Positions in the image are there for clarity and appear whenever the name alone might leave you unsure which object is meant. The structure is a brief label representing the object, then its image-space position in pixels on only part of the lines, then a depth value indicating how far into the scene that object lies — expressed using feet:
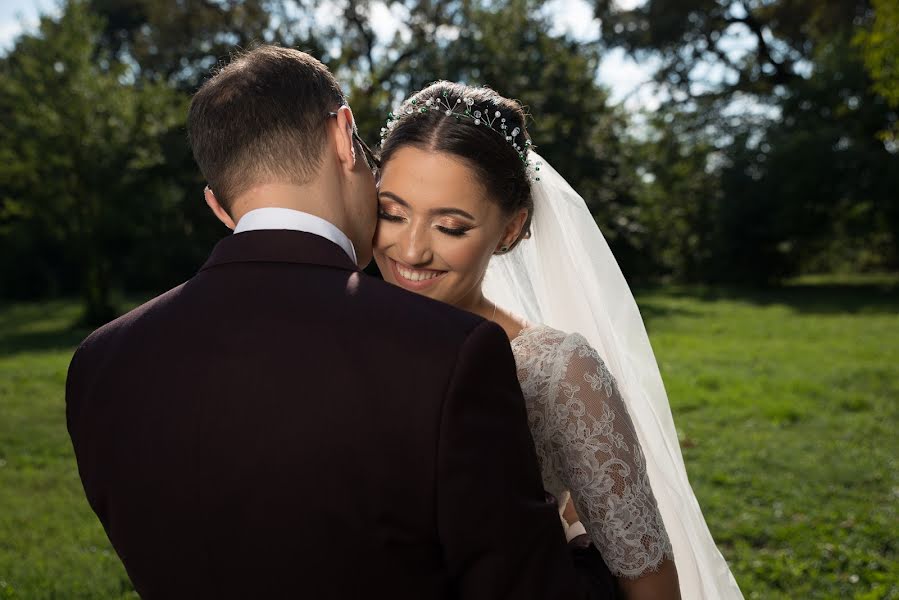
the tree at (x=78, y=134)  59.67
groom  4.61
